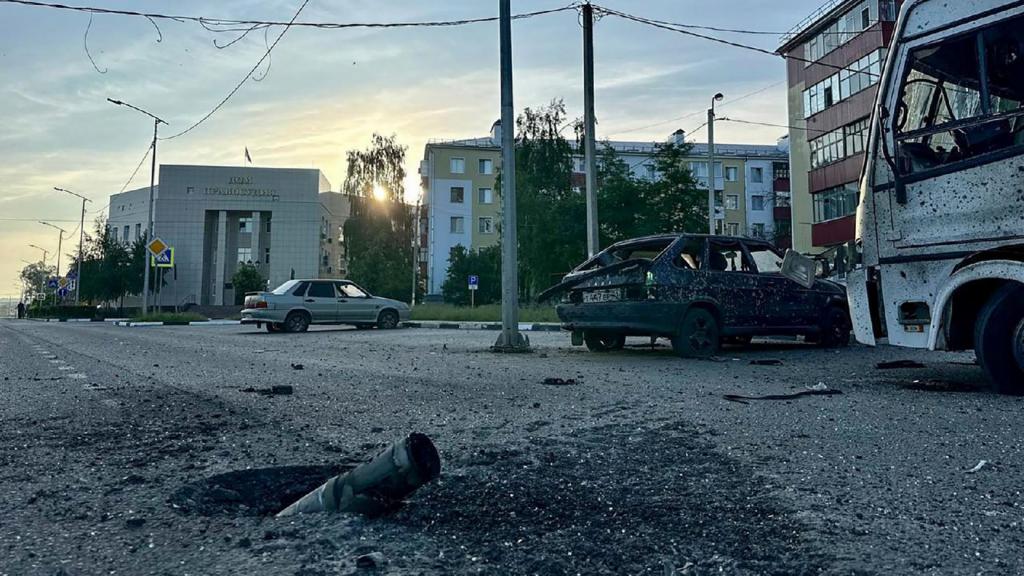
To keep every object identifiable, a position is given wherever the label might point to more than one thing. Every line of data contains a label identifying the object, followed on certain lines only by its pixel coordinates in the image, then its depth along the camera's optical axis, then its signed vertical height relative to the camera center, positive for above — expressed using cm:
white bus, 443 +96
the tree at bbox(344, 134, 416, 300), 4797 +767
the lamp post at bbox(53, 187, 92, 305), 4791 +635
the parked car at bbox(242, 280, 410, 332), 1688 +32
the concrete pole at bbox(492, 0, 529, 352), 938 +156
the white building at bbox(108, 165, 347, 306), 6347 +952
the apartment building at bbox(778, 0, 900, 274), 2823 +1020
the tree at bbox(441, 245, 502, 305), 4641 +340
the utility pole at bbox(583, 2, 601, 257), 1634 +493
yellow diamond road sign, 2596 +295
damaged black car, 744 +29
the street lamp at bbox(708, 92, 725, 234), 2353 +594
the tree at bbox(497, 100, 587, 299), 3228 +620
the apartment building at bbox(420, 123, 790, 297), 5578 +1149
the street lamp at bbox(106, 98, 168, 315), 2888 +406
